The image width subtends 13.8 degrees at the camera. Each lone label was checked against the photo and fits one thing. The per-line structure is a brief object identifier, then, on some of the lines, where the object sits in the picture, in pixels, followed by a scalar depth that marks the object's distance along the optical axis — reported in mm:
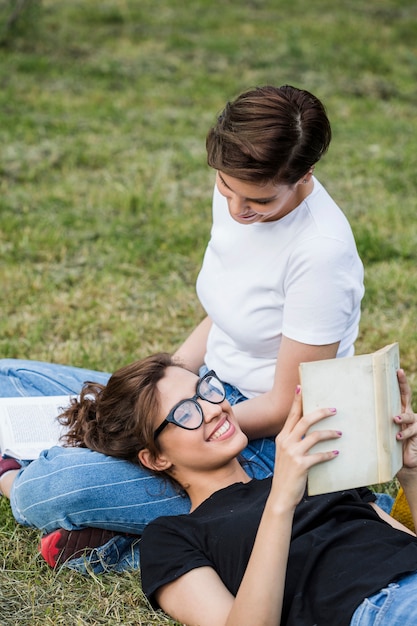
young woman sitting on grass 4793
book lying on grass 5863
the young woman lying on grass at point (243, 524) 3889
